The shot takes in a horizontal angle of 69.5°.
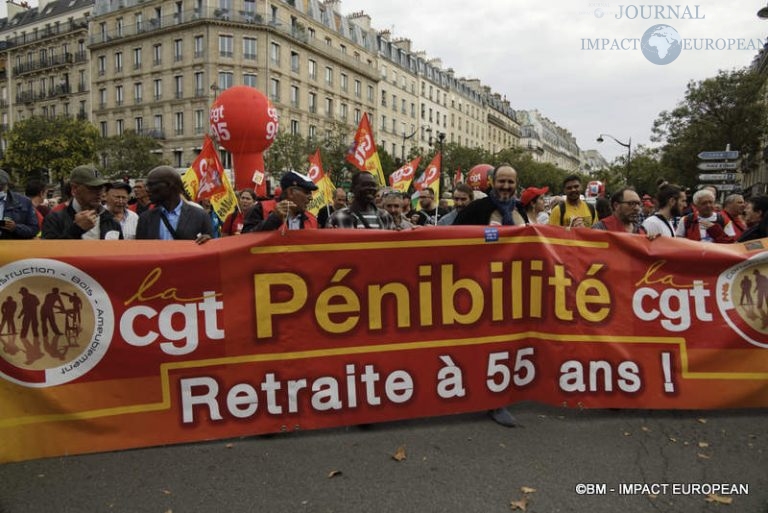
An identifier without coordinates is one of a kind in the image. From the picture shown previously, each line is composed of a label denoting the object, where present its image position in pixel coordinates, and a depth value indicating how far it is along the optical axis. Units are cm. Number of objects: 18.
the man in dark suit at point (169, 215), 435
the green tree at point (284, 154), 3656
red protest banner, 356
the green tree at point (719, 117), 3197
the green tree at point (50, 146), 3662
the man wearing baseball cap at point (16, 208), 566
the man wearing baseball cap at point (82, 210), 430
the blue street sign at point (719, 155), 1422
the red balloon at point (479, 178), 1219
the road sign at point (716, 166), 1455
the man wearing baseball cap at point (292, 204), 396
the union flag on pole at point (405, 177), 1266
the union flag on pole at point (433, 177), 1061
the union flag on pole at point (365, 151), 873
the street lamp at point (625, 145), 4044
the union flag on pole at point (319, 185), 1019
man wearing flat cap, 489
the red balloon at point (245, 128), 1094
